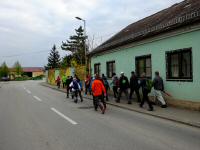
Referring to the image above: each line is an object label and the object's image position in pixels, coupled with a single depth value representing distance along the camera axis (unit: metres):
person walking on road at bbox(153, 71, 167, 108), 15.53
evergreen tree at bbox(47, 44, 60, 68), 109.50
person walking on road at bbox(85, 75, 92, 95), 24.72
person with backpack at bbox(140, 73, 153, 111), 14.73
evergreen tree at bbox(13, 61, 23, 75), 126.88
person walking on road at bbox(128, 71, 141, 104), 17.97
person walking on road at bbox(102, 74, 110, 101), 20.99
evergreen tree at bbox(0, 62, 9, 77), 111.60
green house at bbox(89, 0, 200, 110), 13.98
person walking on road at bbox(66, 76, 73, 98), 24.16
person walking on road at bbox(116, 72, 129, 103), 18.41
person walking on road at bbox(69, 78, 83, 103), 19.85
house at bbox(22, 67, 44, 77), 153.96
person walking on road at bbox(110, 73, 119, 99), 19.94
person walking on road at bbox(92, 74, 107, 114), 14.77
